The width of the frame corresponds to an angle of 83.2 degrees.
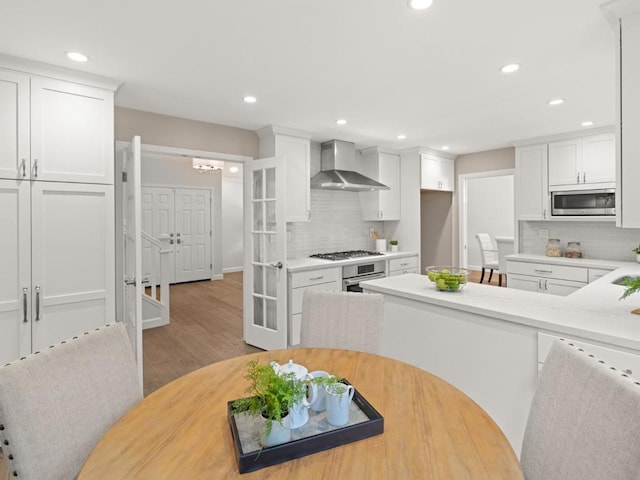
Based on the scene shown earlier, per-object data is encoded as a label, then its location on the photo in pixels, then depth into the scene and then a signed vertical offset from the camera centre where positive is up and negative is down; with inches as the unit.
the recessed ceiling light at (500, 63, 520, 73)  93.2 +44.8
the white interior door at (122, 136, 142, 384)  99.8 -2.2
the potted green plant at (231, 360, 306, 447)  36.5 -17.0
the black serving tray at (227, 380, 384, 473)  34.7 -21.0
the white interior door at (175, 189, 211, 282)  304.5 +3.5
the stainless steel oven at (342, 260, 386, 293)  164.7 -16.8
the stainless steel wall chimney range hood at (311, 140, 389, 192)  165.8 +33.1
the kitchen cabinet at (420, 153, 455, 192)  201.0 +38.0
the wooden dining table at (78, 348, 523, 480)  34.2 -21.9
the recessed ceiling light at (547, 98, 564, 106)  119.5 +46.0
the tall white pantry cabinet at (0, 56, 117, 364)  87.4 +8.8
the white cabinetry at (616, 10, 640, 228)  66.0 +21.5
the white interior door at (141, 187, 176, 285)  280.7 +18.0
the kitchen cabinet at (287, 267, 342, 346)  144.4 -21.0
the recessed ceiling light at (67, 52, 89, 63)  85.7 +44.2
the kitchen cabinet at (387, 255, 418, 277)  187.6 -14.6
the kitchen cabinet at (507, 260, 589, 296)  153.7 -17.7
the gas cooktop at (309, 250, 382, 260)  171.5 -8.1
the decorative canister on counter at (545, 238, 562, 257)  175.9 -5.1
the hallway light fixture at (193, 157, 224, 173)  275.3 +58.8
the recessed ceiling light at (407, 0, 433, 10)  65.9 +43.4
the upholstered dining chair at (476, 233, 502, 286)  269.1 -12.6
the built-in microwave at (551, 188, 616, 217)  154.6 +15.6
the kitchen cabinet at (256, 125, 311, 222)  152.4 +35.2
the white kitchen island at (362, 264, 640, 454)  63.4 -19.0
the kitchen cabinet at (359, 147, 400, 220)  195.2 +30.9
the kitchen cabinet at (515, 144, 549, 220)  175.3 +27.0
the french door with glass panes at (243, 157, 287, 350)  137.4 -6.5
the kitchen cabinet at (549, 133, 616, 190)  157.1 +34.1
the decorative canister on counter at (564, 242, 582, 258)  171.5 -6.0
